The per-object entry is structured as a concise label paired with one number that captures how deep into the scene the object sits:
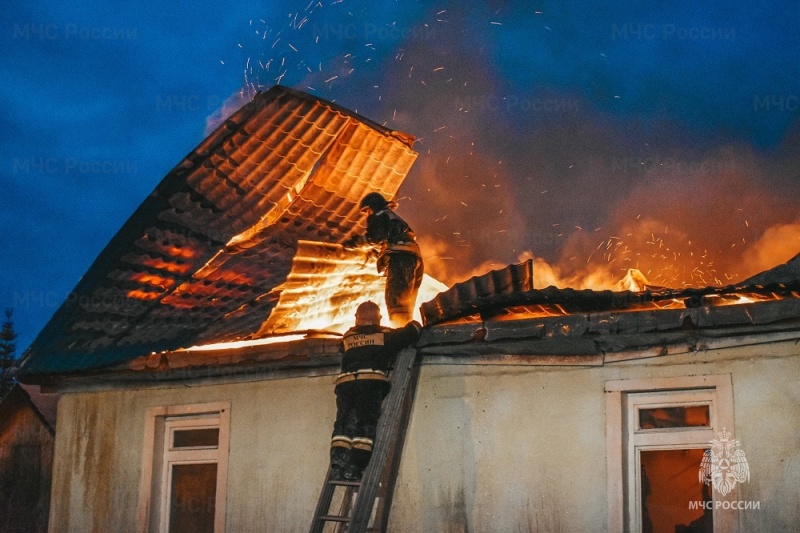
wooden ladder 7.44
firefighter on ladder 7.78
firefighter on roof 9.43
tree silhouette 25.52
